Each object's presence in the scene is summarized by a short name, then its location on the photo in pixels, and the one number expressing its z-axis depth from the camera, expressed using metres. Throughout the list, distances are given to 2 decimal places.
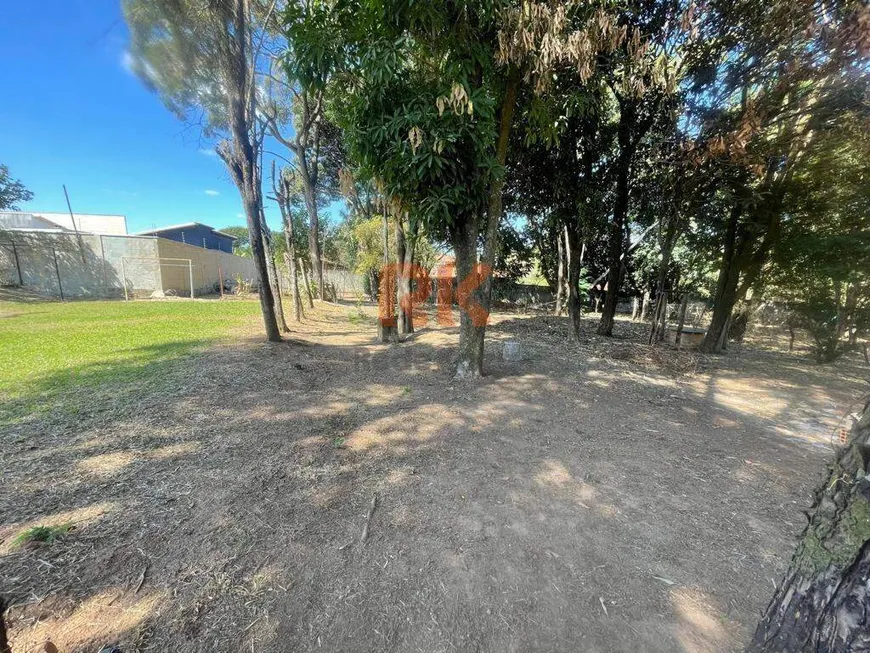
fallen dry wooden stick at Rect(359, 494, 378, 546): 1.98
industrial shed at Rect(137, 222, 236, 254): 22.89
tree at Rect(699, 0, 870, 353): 4.15
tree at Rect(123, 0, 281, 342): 5.01
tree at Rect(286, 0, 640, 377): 3.31
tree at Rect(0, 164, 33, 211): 13.68
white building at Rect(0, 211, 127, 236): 22.89
